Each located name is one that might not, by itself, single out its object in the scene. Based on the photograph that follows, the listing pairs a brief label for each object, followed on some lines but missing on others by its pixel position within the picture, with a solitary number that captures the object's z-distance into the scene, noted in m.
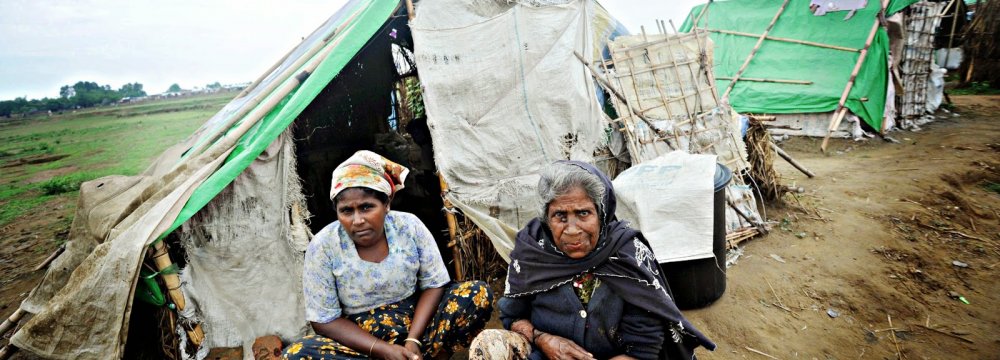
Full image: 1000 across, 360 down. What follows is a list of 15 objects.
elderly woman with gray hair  1.63
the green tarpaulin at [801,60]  7.31
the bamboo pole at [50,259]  4.28
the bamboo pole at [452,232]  3.16
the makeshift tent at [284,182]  2.25
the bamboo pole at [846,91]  7.25
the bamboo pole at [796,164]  5.34
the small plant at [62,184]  8.70
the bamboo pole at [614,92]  3.78
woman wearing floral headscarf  2.01
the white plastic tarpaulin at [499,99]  3.12
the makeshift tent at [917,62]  7.69
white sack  2.83
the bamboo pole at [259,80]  4.42
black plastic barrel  2.91
